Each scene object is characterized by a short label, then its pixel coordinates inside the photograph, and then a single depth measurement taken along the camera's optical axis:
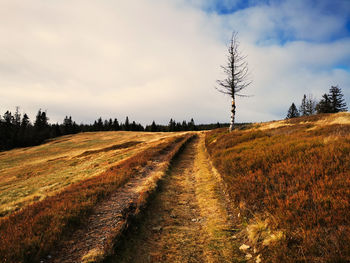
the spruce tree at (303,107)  70.69
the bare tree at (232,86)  24.10
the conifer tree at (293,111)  66.25
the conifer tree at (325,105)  46.34
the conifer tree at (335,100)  45.44
